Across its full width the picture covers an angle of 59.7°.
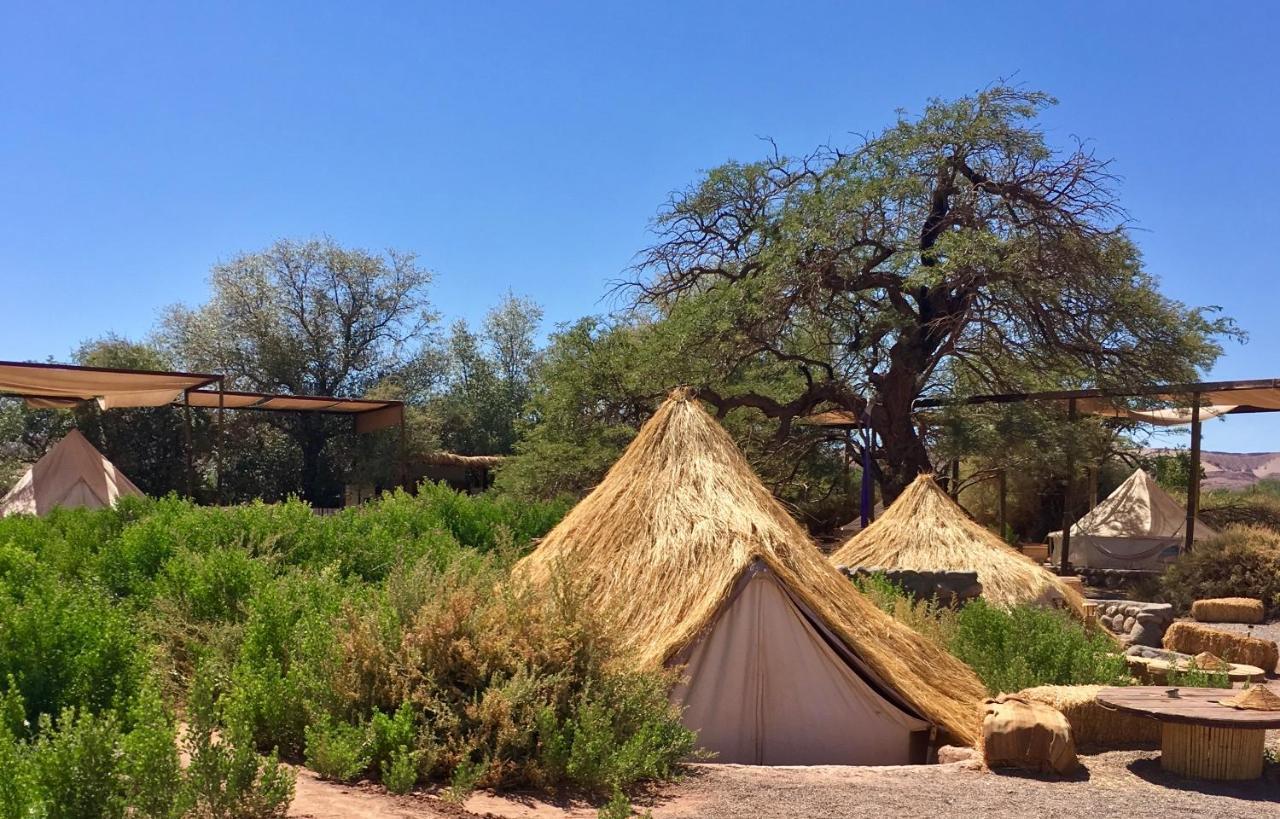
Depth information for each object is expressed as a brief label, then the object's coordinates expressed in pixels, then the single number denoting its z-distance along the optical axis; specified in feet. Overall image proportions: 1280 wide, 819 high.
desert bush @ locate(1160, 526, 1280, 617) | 52.08
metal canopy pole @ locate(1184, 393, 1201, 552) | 54.54
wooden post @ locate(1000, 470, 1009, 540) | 74.46
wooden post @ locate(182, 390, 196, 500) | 47.30
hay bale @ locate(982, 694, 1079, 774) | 20.26
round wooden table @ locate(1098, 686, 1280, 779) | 19.29
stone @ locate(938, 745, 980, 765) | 22.59
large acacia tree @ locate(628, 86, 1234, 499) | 54.65
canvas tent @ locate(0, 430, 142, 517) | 58.29
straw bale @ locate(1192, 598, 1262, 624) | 48.91
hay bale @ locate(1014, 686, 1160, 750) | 22.77
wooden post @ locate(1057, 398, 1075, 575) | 59.67
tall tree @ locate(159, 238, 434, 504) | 109.81
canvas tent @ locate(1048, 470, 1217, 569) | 63.21
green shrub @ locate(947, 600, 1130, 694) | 26.11
